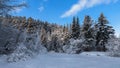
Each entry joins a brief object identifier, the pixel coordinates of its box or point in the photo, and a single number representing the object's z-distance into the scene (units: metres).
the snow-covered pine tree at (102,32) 12.32
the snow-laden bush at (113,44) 9.20
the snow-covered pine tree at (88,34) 12.15
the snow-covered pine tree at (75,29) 14.70
